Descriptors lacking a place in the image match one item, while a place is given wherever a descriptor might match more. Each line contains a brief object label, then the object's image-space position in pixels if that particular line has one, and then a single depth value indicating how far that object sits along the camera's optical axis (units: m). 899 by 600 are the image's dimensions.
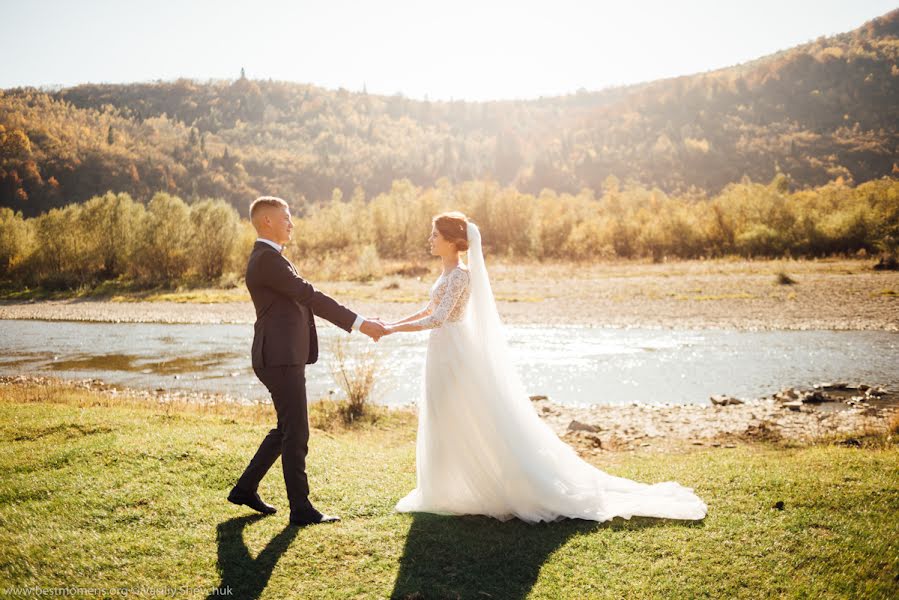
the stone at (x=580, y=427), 11.80
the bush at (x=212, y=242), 50.88
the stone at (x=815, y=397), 14.39
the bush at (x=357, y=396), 12.59
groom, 5.48
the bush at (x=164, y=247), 50.19
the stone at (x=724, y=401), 14.55
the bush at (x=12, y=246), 49.91
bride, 5.93
